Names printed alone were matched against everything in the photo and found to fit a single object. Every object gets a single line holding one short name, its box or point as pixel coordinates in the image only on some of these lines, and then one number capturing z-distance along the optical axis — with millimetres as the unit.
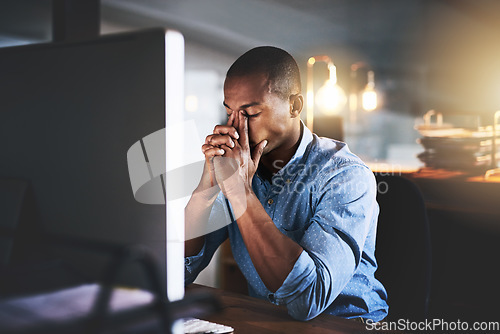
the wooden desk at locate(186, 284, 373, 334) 894
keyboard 842
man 1034
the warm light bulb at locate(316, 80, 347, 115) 3936
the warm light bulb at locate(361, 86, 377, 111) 4570
